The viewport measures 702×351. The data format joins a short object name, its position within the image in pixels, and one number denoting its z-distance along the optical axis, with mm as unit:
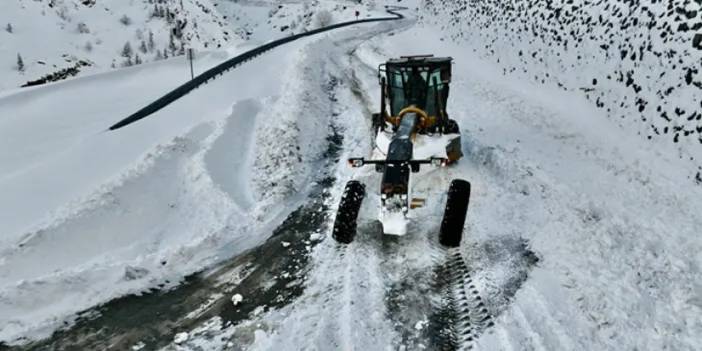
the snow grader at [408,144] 8352
